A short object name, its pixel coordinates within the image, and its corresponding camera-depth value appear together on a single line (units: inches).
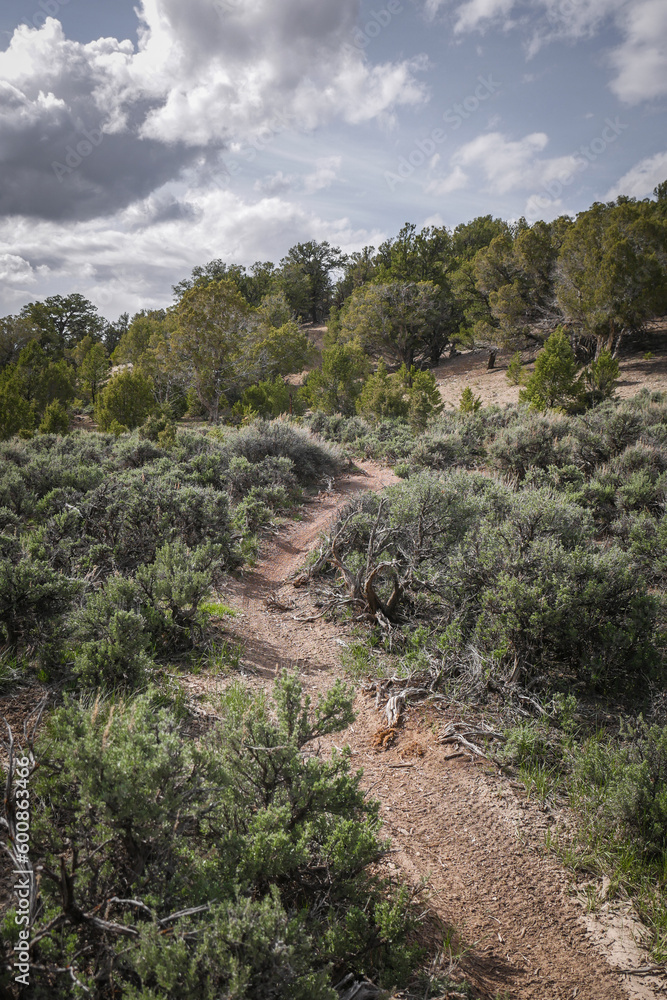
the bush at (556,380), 728.3
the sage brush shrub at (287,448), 520.4
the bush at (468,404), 778.8
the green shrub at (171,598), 193.0
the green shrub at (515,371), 998.4
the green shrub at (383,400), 823.7
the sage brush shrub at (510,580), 170.1
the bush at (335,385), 979.3
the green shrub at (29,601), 158.1
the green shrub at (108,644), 145.1
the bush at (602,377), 768.9
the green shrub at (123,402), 749.9
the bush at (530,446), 456.4
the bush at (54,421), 640.7
